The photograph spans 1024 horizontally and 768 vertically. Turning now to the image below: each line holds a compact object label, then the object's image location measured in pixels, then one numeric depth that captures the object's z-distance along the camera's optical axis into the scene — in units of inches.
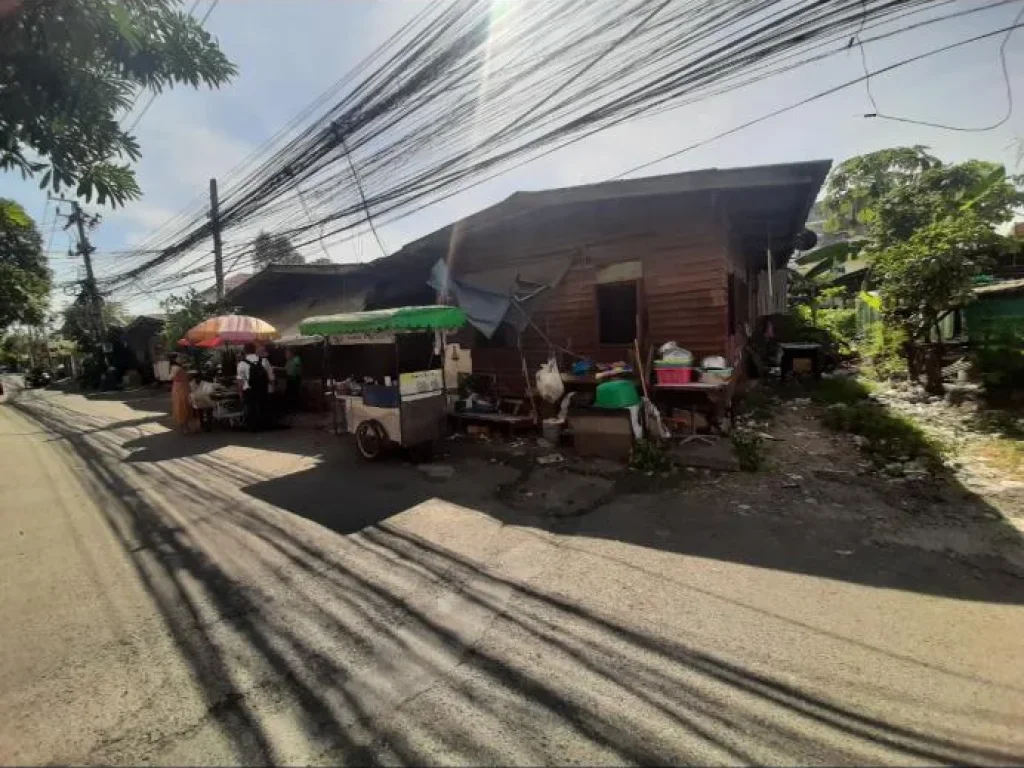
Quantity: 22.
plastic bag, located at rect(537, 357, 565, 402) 303.0
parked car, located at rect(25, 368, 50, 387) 1326.3
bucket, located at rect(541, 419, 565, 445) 301.7
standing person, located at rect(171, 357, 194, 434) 414.9
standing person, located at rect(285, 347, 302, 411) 508.7
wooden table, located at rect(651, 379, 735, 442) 280.4
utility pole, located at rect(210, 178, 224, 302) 551.8
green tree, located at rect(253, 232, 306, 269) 425.0
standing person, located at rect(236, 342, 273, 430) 420.8
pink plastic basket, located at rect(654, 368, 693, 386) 285.0
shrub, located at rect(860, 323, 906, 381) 434.3
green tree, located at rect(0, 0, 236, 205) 127.7
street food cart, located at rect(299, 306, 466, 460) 279.9
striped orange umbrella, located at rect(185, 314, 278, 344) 410.9
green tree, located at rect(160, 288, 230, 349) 628.0
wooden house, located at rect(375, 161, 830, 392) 287.1
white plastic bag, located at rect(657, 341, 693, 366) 285.7
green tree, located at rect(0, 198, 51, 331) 334.0
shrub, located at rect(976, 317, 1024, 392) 305.4
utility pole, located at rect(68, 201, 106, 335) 966.4
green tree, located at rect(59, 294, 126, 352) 1018.7
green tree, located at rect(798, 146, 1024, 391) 346.6
